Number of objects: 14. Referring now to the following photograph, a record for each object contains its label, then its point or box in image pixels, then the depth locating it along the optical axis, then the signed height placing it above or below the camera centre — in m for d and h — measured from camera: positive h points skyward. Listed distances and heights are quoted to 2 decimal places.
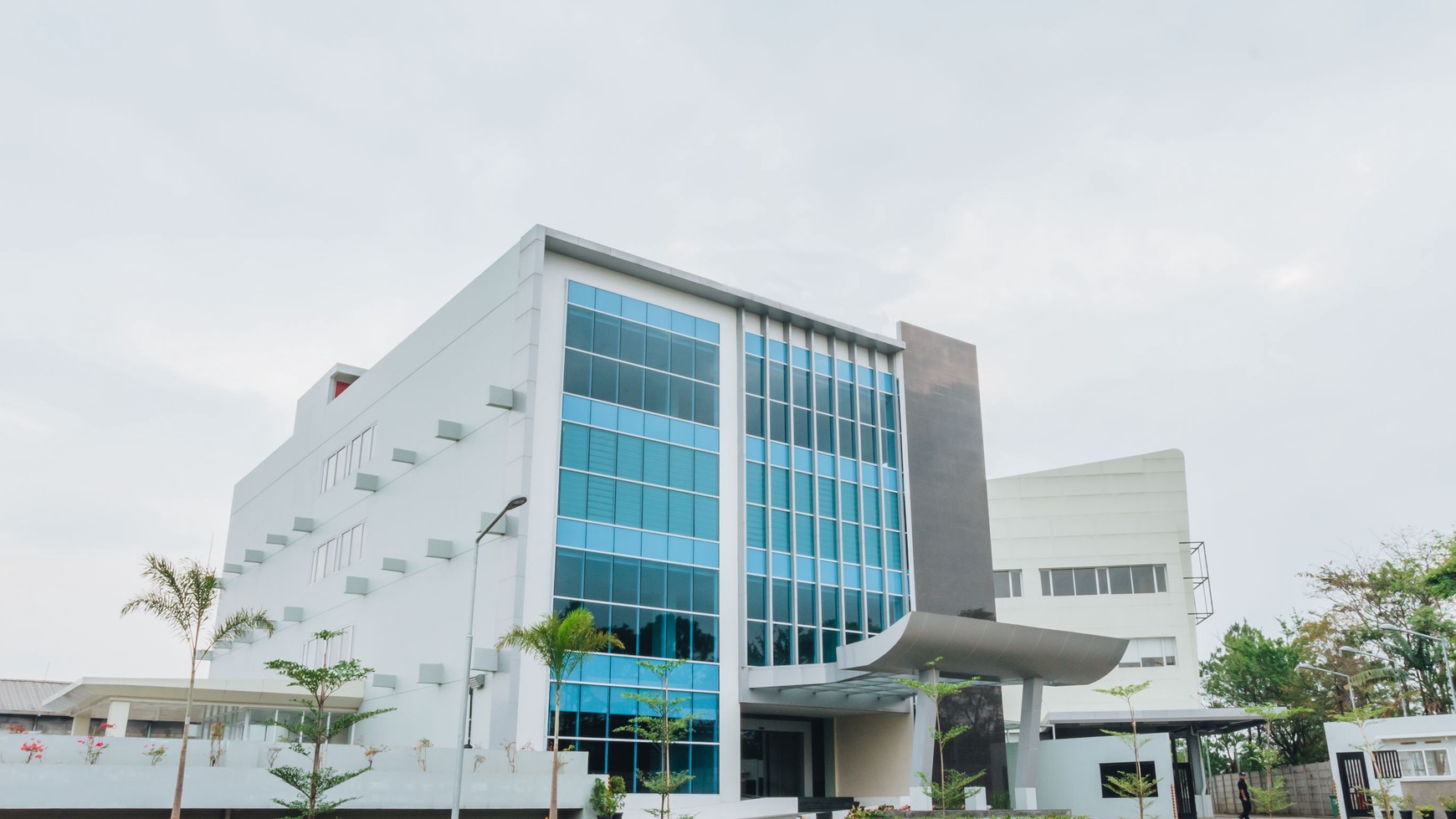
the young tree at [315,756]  24.25 +0.10
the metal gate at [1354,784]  38.16 -0.89
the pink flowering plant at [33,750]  22.62 +0.24
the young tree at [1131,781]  34.06 -0.81
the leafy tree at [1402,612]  53.12 +6.68
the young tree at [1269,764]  39.57 -0.31
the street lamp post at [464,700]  23.16 +1.16
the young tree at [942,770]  32.19 -0.46
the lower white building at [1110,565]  55.81 +9.32
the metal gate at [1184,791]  45.94 -1.36
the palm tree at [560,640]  28.20 +2.89
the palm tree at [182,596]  25.23 +3.55
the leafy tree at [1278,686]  59.75 +3.79
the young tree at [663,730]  31.47 +0.82
